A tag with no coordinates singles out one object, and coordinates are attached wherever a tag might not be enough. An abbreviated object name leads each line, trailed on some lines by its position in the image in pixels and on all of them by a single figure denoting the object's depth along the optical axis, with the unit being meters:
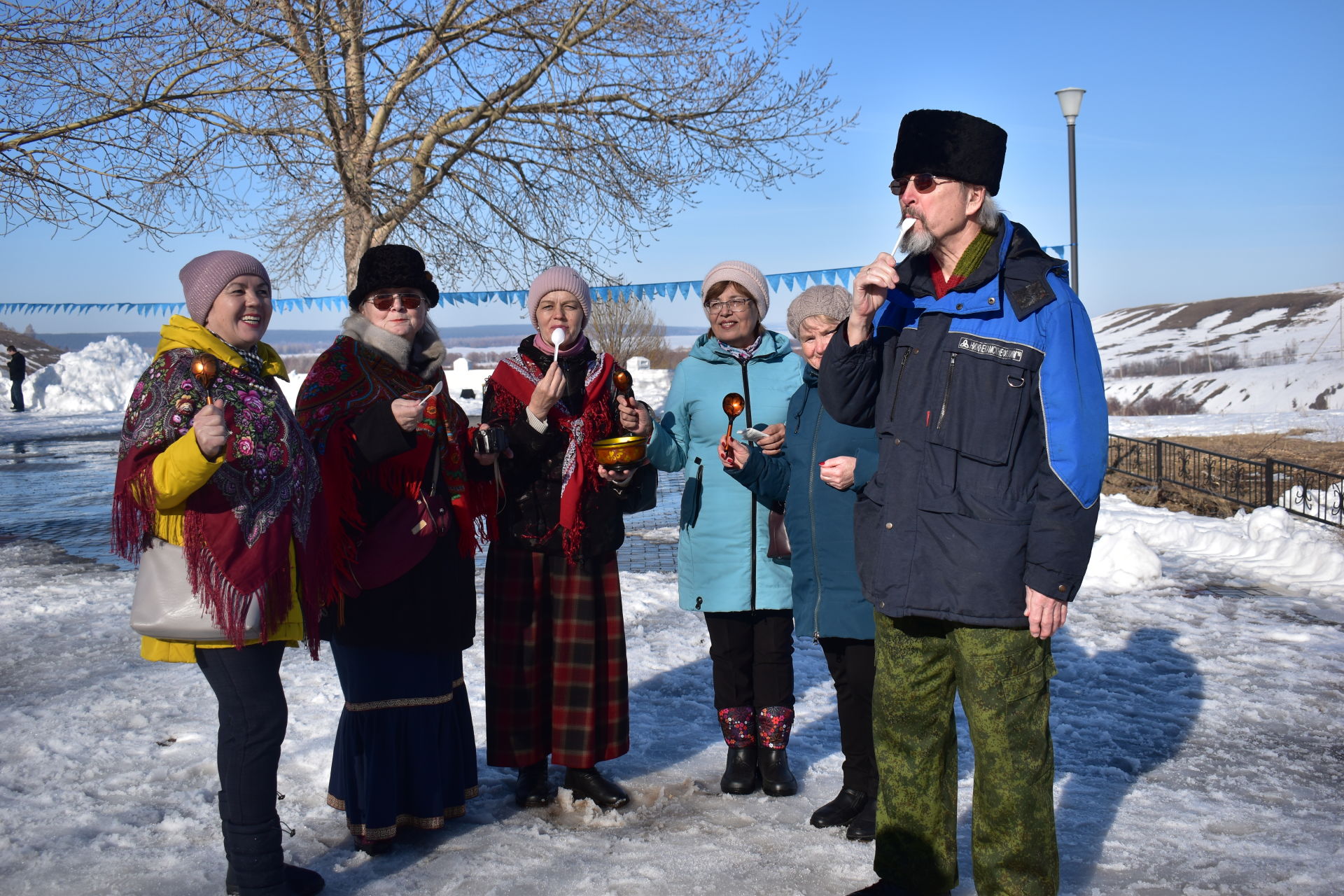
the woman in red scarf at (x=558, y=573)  3.51
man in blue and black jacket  2.37
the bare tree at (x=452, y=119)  9.85
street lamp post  12.62
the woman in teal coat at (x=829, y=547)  3.36
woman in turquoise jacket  3.68
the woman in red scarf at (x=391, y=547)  3.05
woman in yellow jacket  2.56
